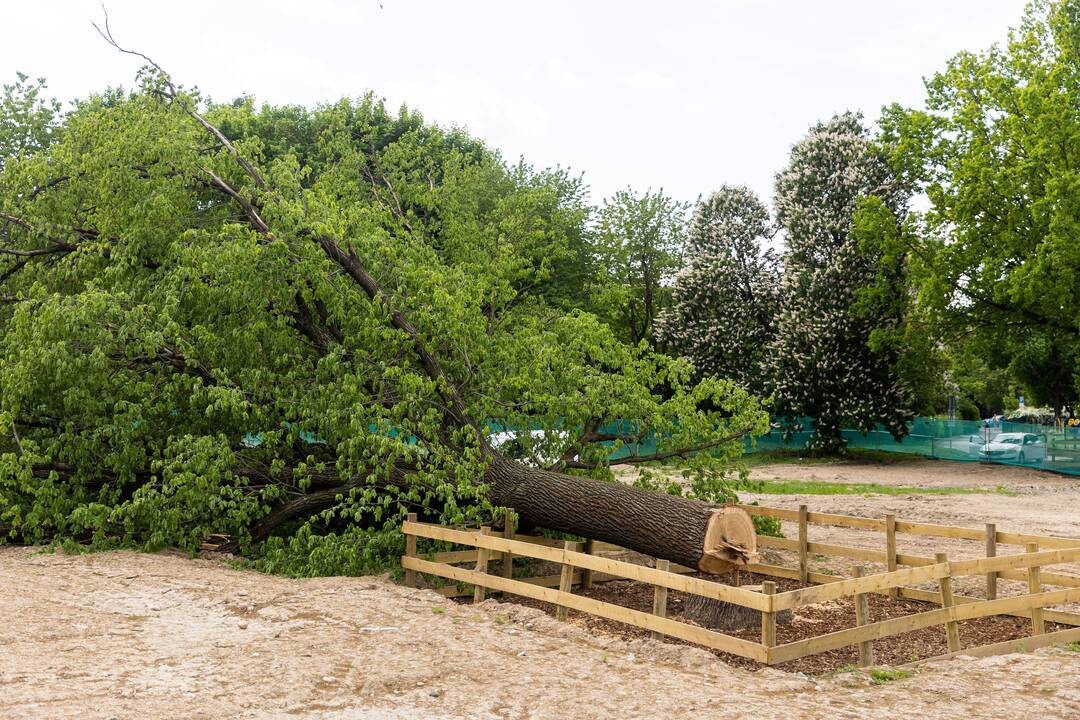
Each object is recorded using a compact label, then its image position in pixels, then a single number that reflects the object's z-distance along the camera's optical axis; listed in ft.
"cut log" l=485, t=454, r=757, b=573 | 30.55
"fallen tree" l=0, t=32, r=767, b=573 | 34.86
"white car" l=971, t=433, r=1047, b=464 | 98.32
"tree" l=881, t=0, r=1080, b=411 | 94.12
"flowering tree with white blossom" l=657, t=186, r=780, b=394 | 118.01
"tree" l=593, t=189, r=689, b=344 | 140.97
